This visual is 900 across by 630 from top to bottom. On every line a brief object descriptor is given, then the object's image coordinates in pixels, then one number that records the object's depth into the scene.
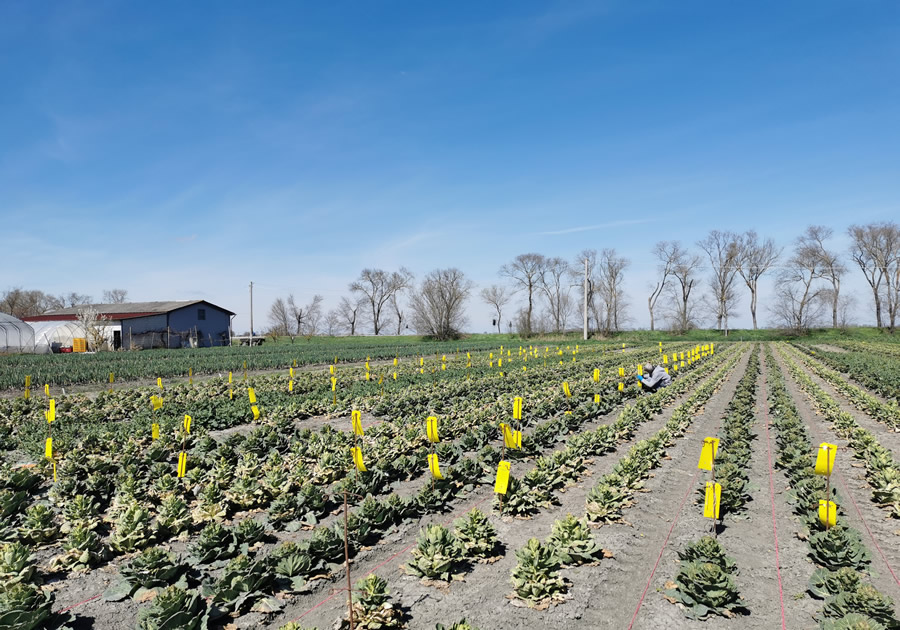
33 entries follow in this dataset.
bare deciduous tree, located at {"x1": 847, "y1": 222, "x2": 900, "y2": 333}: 62.50
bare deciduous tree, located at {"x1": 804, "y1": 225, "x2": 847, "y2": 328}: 64.50
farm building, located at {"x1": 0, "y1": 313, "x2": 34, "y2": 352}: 39.81
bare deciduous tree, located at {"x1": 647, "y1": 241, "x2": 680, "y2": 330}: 72.51
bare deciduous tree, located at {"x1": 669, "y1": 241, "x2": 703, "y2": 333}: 69.36
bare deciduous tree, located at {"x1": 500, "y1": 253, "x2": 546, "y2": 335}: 75.31
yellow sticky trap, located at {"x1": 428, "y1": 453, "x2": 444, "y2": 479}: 6.55
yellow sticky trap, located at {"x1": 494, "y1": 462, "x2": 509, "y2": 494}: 5.95
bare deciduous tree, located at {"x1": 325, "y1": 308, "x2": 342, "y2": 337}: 88.88
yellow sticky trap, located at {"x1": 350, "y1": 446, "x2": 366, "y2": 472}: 6.29
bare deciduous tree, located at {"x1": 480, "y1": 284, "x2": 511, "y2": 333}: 83.75
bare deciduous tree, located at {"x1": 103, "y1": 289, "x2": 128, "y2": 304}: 96.38
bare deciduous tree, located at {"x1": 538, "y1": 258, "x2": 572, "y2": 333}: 75.81
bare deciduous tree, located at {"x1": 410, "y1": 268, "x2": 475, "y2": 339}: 69.94
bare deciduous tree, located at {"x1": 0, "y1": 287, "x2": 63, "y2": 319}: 84.44
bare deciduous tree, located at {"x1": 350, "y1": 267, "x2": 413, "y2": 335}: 83.75
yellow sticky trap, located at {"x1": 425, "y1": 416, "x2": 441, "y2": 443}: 6.99
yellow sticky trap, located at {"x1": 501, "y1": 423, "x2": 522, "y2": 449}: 7.52
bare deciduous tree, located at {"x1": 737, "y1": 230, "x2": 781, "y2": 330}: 69.38
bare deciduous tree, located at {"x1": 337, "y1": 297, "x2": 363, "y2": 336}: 85.54
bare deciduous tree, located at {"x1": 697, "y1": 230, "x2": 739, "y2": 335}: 69.25
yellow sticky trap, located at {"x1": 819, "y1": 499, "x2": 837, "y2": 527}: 5.28
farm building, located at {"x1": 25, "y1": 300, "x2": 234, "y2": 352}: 44.50
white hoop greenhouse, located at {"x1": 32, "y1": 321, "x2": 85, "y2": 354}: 43.75
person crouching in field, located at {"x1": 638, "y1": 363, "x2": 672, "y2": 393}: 17.91
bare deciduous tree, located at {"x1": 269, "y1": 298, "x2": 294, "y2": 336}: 82.69
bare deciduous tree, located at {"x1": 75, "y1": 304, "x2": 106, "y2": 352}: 38.81
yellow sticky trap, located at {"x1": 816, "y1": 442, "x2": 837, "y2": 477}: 5.30
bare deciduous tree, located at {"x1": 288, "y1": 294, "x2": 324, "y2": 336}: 87.50
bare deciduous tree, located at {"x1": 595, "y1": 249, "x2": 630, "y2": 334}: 72.69
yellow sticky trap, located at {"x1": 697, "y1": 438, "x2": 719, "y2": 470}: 6.19
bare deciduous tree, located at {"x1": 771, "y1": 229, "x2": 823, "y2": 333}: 64.50
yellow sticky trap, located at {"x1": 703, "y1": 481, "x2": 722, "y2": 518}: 5.62
